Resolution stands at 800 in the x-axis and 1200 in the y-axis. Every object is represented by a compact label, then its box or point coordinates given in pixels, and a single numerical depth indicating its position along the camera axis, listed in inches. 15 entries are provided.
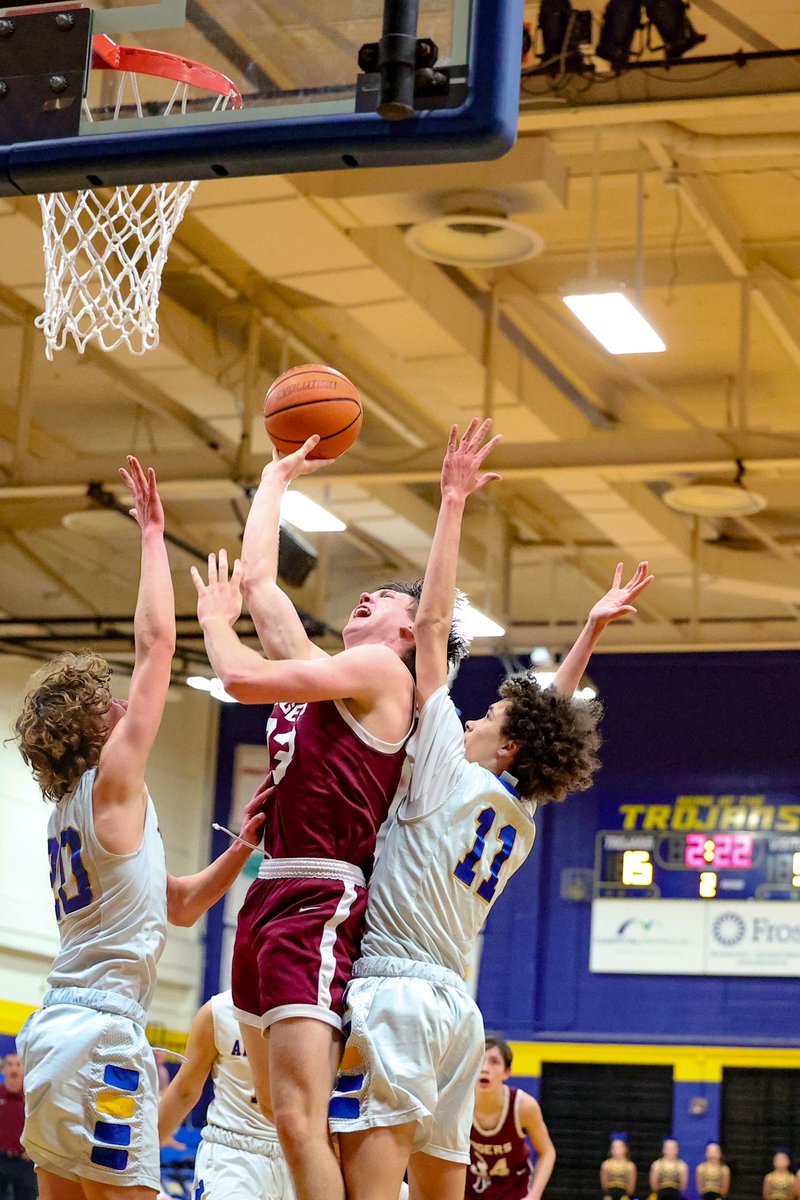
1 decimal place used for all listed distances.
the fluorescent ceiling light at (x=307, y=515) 526.9
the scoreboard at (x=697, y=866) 708.7
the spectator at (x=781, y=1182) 656.4
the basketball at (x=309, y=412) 188.1
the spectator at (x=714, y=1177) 665.0
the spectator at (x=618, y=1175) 675.4
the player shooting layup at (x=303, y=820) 152.7
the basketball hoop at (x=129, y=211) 172.2
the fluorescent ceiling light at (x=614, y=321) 376.8
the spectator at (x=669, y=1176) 668.7
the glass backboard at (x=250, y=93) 152.9
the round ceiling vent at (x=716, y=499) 499.5
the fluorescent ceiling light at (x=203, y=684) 682.2
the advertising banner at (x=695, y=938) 700.0
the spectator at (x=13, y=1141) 589.0
